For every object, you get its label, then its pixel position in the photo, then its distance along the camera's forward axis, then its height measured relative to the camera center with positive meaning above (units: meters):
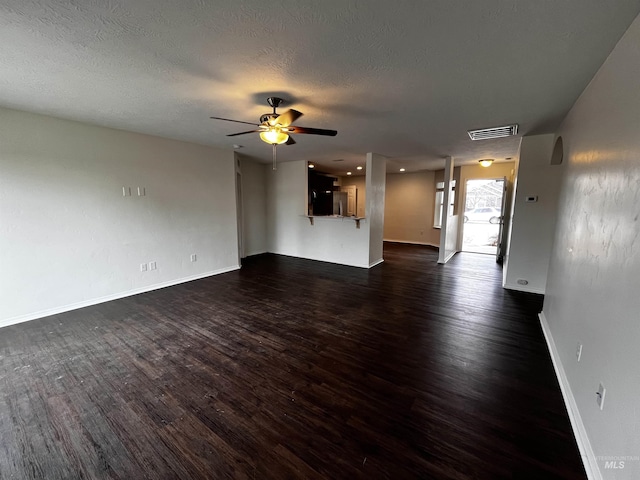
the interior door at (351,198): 9.48 +0.31
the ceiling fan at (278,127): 2.52 +0.80
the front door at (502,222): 6.34 -0.36
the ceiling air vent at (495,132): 3.47 +1.06
